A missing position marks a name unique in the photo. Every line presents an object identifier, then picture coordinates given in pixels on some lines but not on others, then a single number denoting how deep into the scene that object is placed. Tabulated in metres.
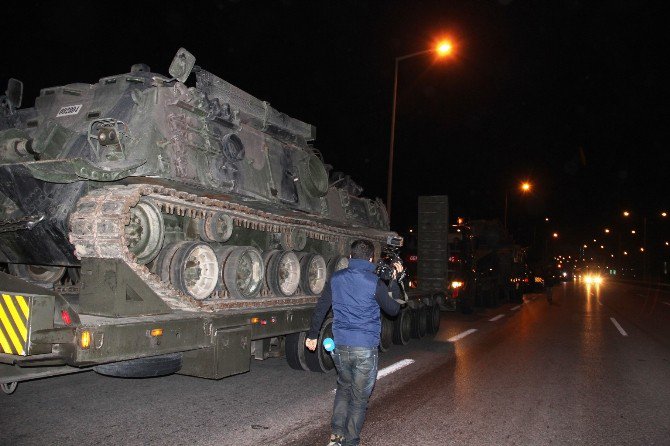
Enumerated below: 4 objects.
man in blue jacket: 5.00
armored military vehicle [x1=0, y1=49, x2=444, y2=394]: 5.30
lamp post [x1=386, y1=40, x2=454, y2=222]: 16.33
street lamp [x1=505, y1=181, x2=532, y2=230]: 36.01
